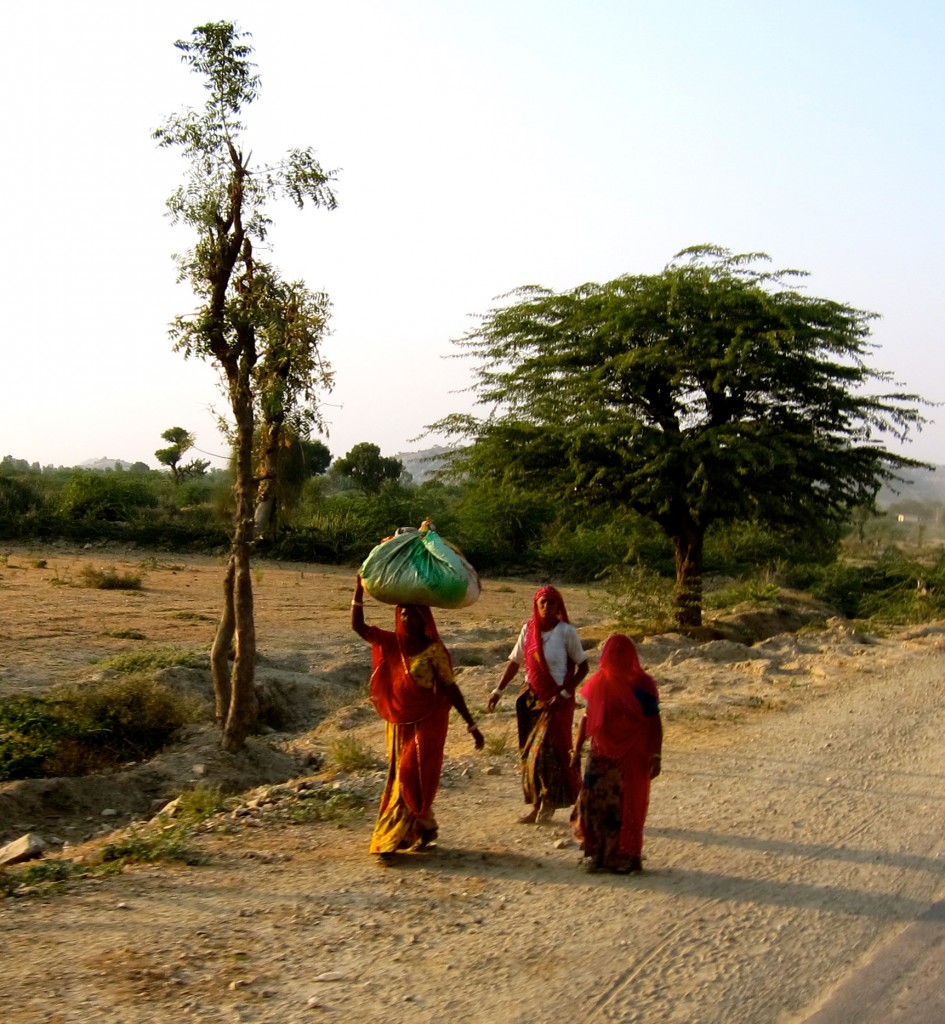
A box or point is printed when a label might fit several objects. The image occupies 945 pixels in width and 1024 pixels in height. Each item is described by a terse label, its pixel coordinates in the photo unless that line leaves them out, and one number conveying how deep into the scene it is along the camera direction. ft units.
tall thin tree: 30.71
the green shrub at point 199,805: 25.00
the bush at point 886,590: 81.04
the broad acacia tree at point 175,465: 178.95
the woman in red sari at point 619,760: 20.77
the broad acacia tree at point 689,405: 60.39
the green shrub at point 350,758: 29.55
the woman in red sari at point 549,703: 24.67
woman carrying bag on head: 21.24
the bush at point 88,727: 30.68
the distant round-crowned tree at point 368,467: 192.03
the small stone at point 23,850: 22.24
